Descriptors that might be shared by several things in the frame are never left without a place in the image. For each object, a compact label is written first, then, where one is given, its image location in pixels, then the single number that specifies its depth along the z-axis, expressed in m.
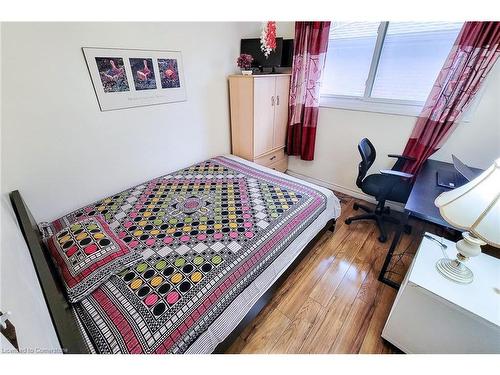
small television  2.46
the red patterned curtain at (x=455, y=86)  1.61
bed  0.94
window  1.93
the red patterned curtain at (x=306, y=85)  2.32
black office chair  2.04
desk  1.33
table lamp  0.84
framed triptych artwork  1.66
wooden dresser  2.39
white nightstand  0.95
